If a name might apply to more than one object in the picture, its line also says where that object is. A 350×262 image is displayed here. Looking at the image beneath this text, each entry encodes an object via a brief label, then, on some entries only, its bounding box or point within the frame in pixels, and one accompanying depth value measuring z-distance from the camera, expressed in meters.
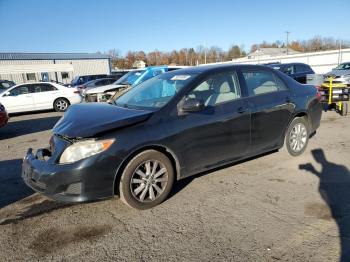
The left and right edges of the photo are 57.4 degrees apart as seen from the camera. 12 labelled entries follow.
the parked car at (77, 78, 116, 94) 18.18
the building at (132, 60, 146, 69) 79.70
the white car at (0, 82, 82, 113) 13.52
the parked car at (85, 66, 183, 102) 13.12
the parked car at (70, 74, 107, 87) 24.98
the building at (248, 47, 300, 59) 89.50
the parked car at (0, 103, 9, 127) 8.76
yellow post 9.66
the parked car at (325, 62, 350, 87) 14.28
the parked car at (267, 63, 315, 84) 14.82
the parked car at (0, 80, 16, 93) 18.59
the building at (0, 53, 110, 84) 35.28
